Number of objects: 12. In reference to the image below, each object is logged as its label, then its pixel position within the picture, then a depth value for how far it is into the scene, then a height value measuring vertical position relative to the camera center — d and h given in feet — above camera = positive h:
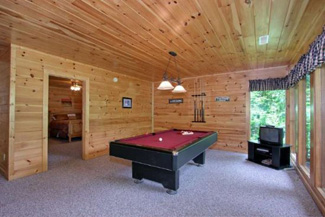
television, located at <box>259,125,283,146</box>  11.50 -1.82
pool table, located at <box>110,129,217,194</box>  7.00 -2.01
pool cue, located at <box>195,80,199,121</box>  18.26 -0.07
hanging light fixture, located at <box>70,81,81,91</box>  21.20 +3.01
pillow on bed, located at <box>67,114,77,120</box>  25.77 -1.17
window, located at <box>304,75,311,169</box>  9.61 -0.94
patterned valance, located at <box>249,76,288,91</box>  13.69 +2.30
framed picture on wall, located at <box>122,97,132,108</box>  17.17 +0.78
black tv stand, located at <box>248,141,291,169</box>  11.27 -3.22
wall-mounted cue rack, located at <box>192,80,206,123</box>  18.02 +0.97
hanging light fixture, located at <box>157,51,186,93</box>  10.00 +1.61
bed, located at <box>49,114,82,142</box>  20.83 -2.55
